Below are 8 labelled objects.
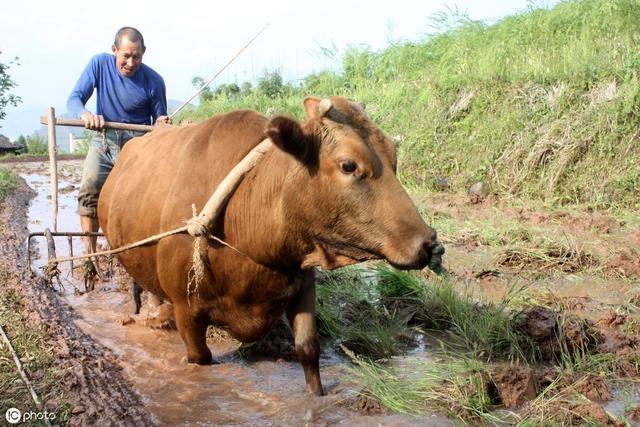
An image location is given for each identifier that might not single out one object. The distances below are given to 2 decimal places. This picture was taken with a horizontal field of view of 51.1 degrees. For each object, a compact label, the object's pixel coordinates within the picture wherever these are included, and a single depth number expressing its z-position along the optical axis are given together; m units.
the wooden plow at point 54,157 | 5.34
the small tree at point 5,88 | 25.39
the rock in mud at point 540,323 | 4.21
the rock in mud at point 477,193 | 9.16
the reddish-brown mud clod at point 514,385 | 3.45
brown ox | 3.14
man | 5.60
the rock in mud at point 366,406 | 3.52
